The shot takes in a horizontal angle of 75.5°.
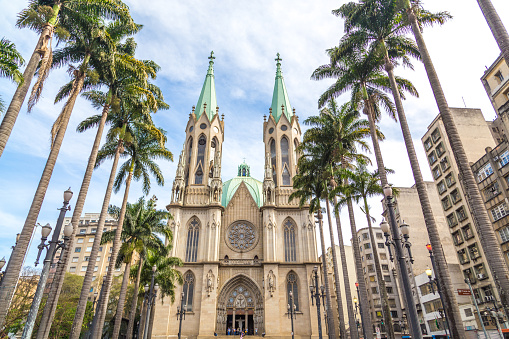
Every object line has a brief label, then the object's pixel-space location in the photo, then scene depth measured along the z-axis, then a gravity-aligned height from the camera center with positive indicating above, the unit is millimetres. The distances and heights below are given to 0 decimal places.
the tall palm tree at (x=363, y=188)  21531 +9039
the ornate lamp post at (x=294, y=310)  36016 +3197
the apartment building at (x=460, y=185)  31609 +15641
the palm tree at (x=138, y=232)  23906 +7563
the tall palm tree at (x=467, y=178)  9477 +4573
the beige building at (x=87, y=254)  62219 +15803
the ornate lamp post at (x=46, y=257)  10562 +2532
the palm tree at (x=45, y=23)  11609 +11591
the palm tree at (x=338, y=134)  23703 +13833
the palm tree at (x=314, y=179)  25656 +11720
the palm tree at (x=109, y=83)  16500 +12880
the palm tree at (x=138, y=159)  21620 +11634
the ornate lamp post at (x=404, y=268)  10242 +2075
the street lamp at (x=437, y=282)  13200 +2175
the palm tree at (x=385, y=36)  14805 +14454
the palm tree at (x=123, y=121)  18703 +12324
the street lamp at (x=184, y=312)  34575 +2955
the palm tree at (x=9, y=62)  11148 +8506
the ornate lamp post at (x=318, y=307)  25006 +2424
